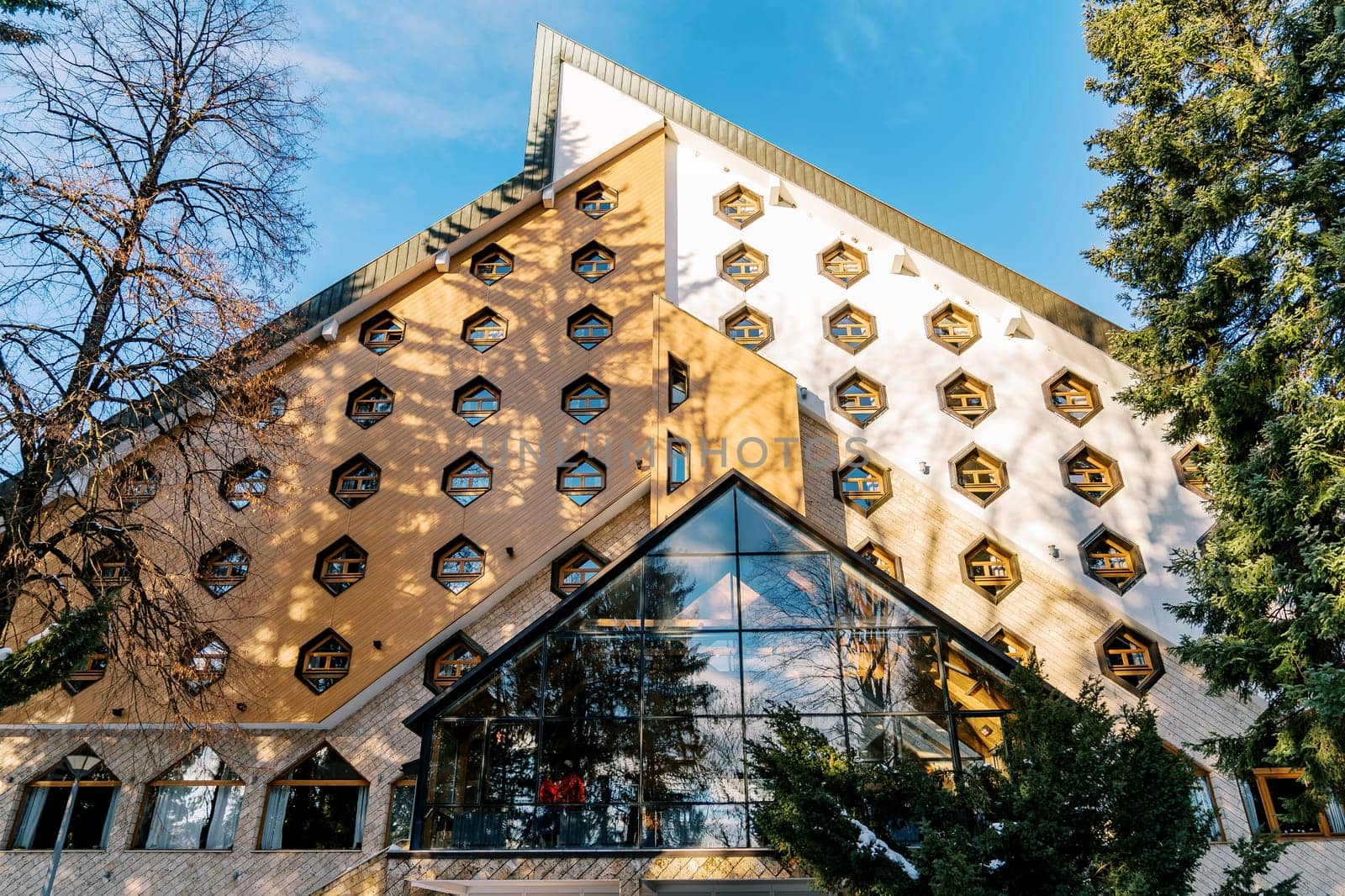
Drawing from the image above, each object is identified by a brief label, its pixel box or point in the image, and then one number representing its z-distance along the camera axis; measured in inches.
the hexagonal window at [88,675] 418.3
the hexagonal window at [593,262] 529.0
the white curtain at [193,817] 407.2
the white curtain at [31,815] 410.9
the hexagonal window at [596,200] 557.6
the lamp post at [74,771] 349.1
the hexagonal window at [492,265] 534.6
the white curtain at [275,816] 404.8
